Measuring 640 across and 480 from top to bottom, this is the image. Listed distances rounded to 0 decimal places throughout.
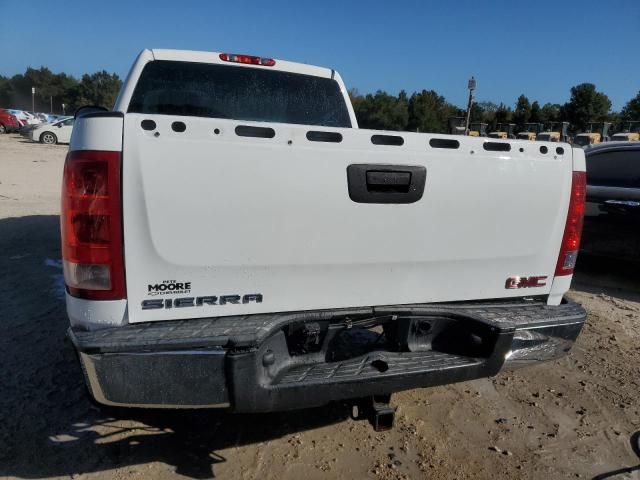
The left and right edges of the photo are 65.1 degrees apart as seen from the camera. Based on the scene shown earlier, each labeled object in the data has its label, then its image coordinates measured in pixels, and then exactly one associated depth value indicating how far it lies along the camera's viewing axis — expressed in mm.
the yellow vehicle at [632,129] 20600
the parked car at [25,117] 32156
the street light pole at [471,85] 26252
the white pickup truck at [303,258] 2025
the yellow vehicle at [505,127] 44697
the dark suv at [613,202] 5758
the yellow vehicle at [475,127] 31538
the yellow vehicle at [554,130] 24578
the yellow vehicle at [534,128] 38219
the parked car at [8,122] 31812
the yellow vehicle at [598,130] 25875
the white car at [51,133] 25078
